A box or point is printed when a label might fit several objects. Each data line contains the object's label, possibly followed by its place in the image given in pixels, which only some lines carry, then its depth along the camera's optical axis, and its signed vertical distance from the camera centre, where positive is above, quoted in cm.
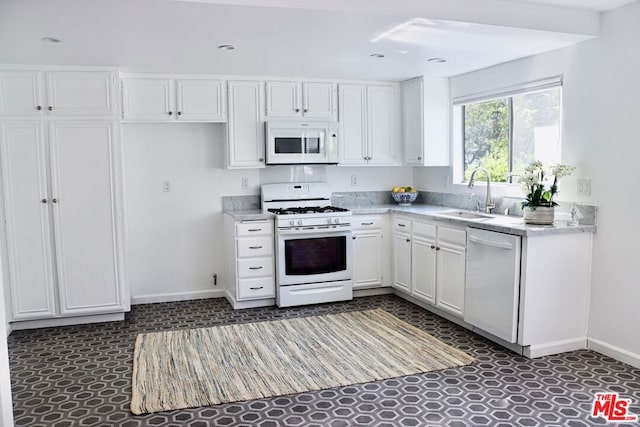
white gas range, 494 -86
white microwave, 516 +24
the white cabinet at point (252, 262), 489 -89
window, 421 +32
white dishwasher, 361 -85
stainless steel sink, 459 -45
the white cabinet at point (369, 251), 529 -87
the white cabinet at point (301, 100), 522 +68
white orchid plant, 378 -12
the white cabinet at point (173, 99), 486 +64
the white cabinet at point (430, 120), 536 +48
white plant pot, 375 -36
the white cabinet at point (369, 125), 554 +45
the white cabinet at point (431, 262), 427 -86
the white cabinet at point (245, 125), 509 +41
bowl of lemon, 572 -32
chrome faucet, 457 -29
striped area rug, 317 -135
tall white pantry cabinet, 428 -21
